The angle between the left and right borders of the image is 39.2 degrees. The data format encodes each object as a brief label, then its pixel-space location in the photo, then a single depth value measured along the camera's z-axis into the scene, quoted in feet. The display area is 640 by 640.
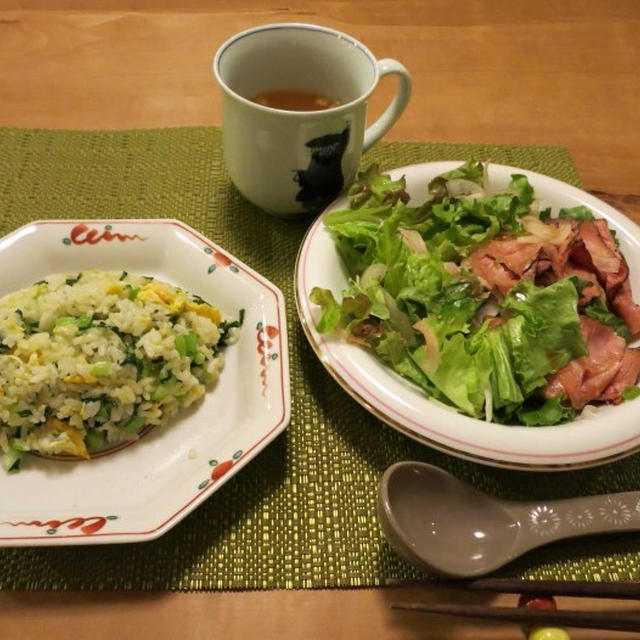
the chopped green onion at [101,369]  1.35
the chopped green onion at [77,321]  1.40
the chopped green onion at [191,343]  1.42
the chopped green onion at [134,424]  1.37
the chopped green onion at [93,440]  1.35
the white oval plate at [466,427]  1.30
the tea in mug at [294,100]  1.69
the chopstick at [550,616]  1.19
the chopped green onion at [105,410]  1.35
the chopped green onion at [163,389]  1.38
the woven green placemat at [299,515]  1.29
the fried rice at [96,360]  1.34
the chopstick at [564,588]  1.23
